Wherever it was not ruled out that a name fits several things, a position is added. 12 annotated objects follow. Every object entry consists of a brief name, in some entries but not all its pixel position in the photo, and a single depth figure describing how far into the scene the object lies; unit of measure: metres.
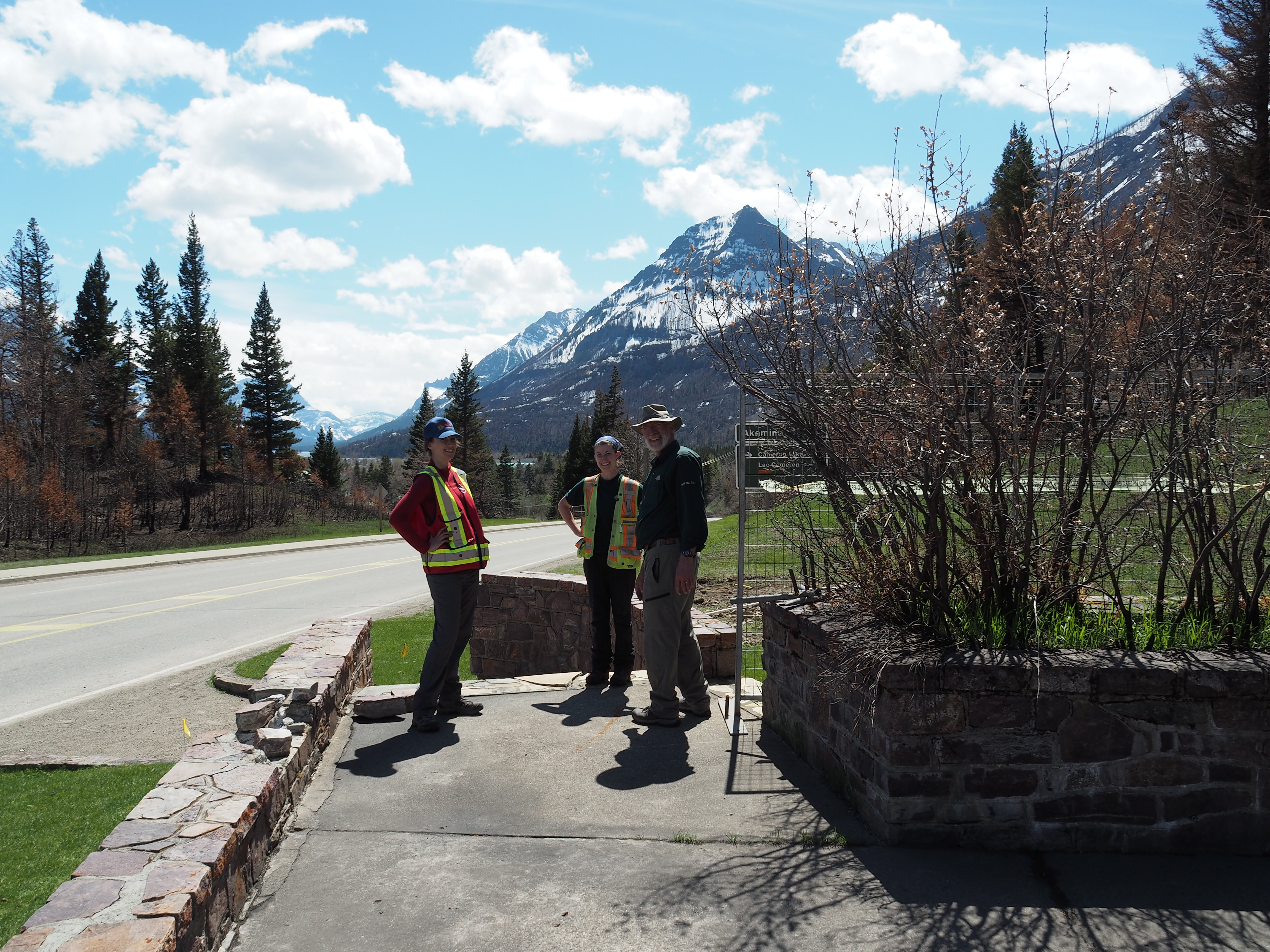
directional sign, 5.13
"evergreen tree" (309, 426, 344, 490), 77.69
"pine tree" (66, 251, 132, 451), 54.50
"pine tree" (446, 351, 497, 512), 65.38
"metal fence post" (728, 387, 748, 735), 5.09
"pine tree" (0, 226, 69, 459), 38.62
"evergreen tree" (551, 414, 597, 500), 67.38
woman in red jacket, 5.43
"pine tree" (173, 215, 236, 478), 59.00
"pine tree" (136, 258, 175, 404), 58.59
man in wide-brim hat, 5.31
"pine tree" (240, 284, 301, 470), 63.78
